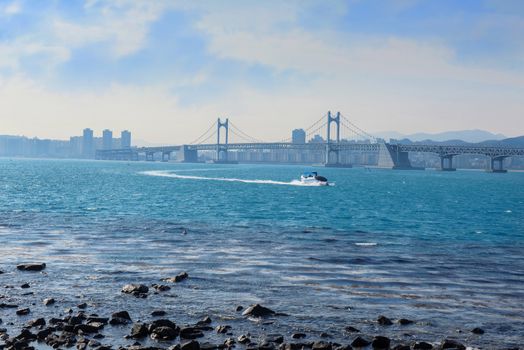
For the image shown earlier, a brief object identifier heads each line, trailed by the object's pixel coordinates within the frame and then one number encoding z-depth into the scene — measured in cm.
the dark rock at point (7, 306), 1733
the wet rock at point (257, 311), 1717
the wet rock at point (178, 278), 2158
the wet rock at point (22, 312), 1660
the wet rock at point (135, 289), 1953
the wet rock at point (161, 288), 2005
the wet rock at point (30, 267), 2295
